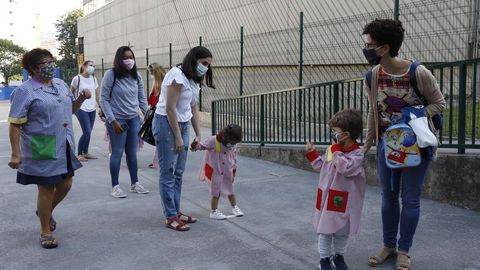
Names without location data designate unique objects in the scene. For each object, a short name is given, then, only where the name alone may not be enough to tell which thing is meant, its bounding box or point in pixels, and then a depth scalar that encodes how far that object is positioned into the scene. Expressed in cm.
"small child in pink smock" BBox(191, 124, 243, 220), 495
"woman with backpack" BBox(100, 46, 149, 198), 578
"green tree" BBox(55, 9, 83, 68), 6838
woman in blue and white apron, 413
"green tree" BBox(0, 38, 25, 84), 6450
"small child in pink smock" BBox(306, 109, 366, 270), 338
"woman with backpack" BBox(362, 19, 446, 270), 342
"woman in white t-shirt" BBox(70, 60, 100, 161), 847
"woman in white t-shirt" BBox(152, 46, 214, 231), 450
